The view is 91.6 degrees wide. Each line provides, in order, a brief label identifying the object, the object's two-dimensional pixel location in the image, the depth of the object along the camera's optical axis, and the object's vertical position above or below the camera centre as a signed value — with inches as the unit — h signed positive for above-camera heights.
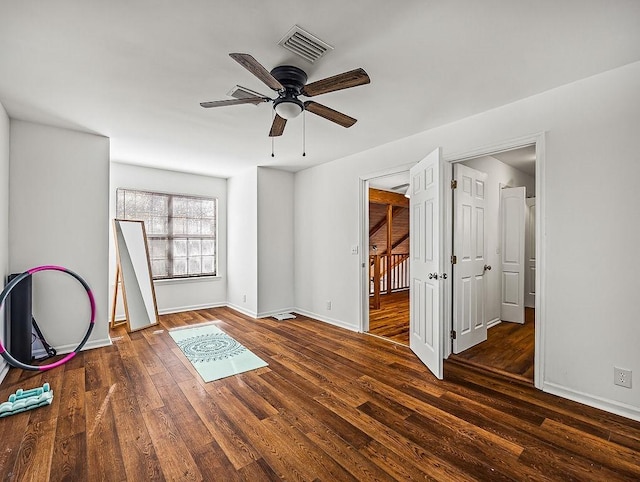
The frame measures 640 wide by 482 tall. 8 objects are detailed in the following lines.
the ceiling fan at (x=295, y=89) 75.0 +39.8
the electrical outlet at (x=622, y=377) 87.0 -38.4
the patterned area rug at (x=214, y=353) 119.6 -49.1
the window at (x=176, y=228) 201.3 +9.3
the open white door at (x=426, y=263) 114.3 -9.0
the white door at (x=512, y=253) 186.9 -7.3
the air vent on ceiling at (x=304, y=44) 73.6 +48.9
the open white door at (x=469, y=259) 136.3 -8.1
